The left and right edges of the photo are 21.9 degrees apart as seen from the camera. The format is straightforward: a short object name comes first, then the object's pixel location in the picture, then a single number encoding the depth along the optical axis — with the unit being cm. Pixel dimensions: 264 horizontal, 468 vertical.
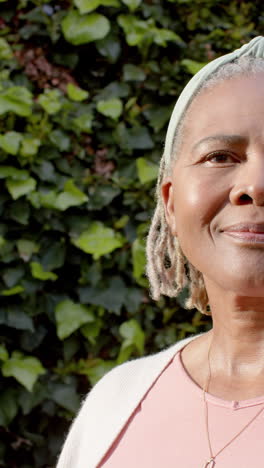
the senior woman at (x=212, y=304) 128
